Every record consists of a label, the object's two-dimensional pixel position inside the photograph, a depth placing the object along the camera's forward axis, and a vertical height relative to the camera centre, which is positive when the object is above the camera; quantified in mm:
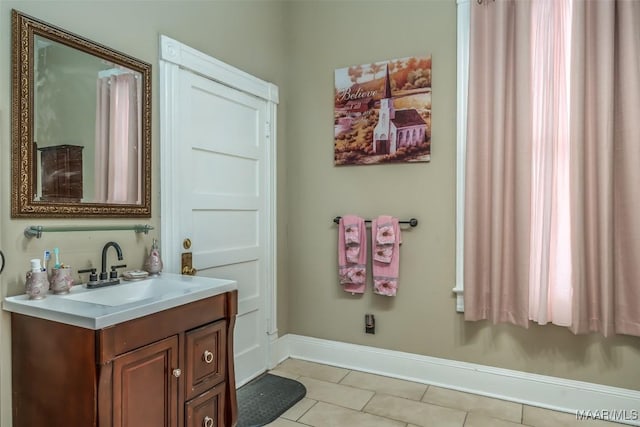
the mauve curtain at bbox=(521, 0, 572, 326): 2262 +347
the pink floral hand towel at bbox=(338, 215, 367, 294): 2799 -302
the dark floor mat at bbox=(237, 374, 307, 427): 2246 -1162
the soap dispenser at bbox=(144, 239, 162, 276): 1935 -256
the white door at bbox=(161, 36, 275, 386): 2203 +94
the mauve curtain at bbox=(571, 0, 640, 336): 2080 +244
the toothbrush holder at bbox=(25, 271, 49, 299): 1453 -273
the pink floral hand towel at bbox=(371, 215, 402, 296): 2695 -282
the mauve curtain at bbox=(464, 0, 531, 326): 2311 +281
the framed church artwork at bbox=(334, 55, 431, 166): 2676 +693
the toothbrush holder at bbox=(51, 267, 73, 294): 1533 -271
